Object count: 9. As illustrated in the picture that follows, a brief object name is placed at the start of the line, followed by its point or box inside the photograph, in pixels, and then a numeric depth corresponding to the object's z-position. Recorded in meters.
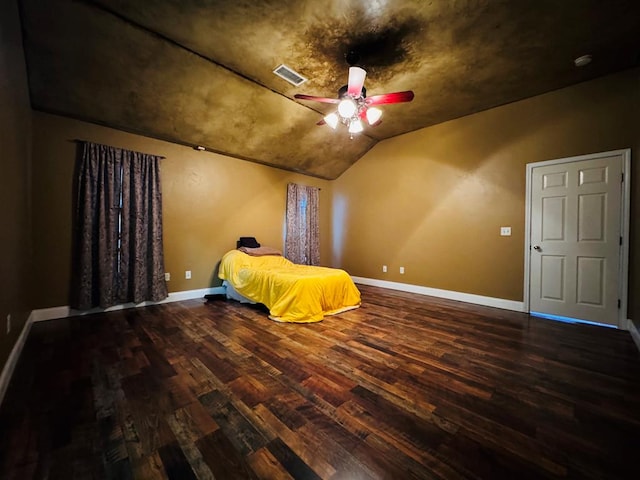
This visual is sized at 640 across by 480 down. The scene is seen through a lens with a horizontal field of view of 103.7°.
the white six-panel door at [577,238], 2.99
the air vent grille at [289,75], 2.97
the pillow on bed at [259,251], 4.34
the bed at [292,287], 3.11
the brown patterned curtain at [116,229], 3.19
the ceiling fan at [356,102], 2.39
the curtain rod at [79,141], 3.19
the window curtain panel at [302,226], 5.41
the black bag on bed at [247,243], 4.62
